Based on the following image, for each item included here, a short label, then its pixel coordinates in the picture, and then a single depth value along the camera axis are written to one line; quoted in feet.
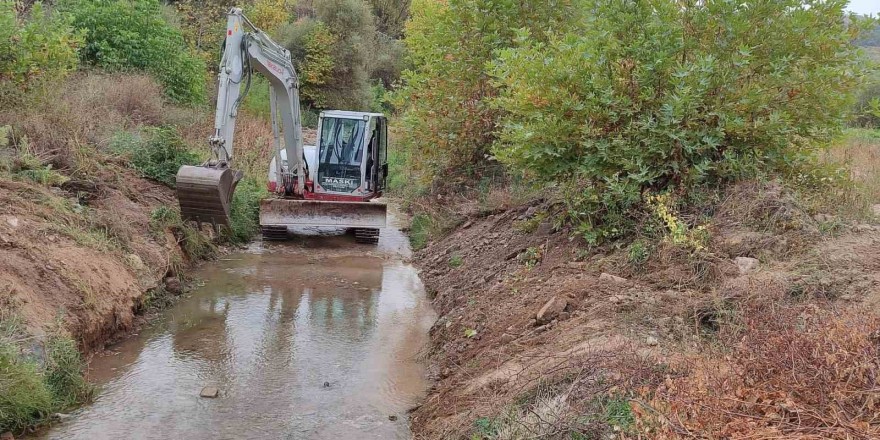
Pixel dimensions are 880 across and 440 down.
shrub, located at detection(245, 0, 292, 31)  105.28
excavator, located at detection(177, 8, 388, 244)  35.76
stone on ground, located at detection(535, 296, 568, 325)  23.02
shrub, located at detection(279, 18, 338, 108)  100.53
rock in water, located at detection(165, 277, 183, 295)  33.65
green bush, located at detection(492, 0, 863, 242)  25.88
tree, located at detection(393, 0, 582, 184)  45.06
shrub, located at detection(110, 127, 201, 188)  41.78
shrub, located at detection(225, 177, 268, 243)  45.19
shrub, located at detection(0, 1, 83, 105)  39.42
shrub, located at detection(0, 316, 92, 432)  18.84
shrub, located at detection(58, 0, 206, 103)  59.00
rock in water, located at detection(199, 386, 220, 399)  22.79
